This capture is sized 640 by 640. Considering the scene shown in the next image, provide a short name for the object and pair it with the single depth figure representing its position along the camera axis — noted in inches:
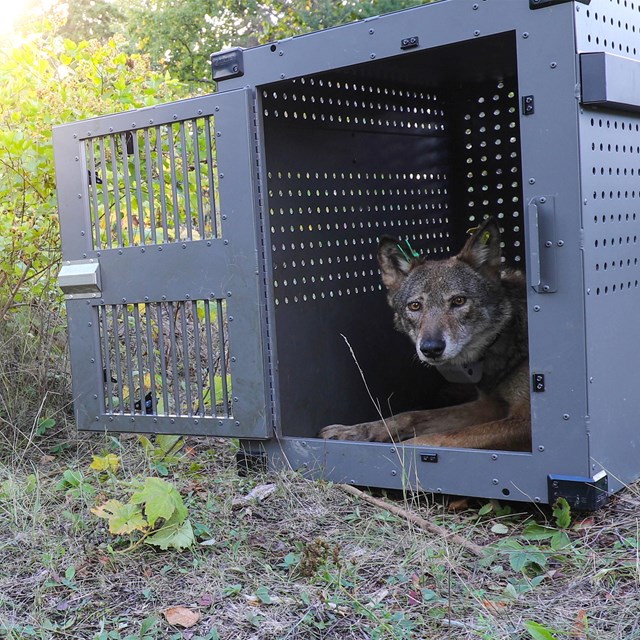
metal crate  111.4
